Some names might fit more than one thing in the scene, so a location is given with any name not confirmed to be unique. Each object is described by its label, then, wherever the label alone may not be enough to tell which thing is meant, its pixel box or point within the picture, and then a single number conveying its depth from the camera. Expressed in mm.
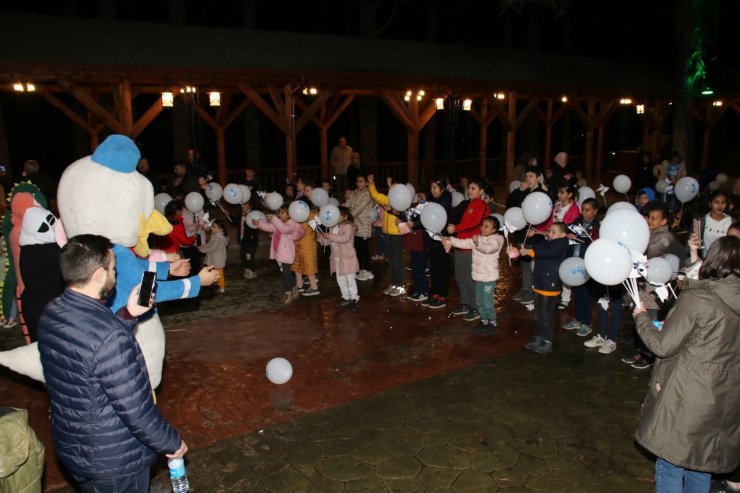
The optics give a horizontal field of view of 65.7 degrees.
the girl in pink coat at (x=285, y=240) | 8258
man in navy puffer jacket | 2590
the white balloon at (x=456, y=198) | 9062
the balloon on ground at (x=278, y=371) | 5820
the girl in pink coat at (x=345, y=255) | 8055
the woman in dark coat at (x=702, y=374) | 3105
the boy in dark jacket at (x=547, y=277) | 6215
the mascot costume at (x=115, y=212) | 3404
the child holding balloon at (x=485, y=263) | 6785
